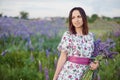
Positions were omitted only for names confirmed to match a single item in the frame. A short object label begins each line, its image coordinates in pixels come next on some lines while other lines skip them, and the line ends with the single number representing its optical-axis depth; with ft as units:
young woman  9.41
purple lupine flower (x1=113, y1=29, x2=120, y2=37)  19.60
